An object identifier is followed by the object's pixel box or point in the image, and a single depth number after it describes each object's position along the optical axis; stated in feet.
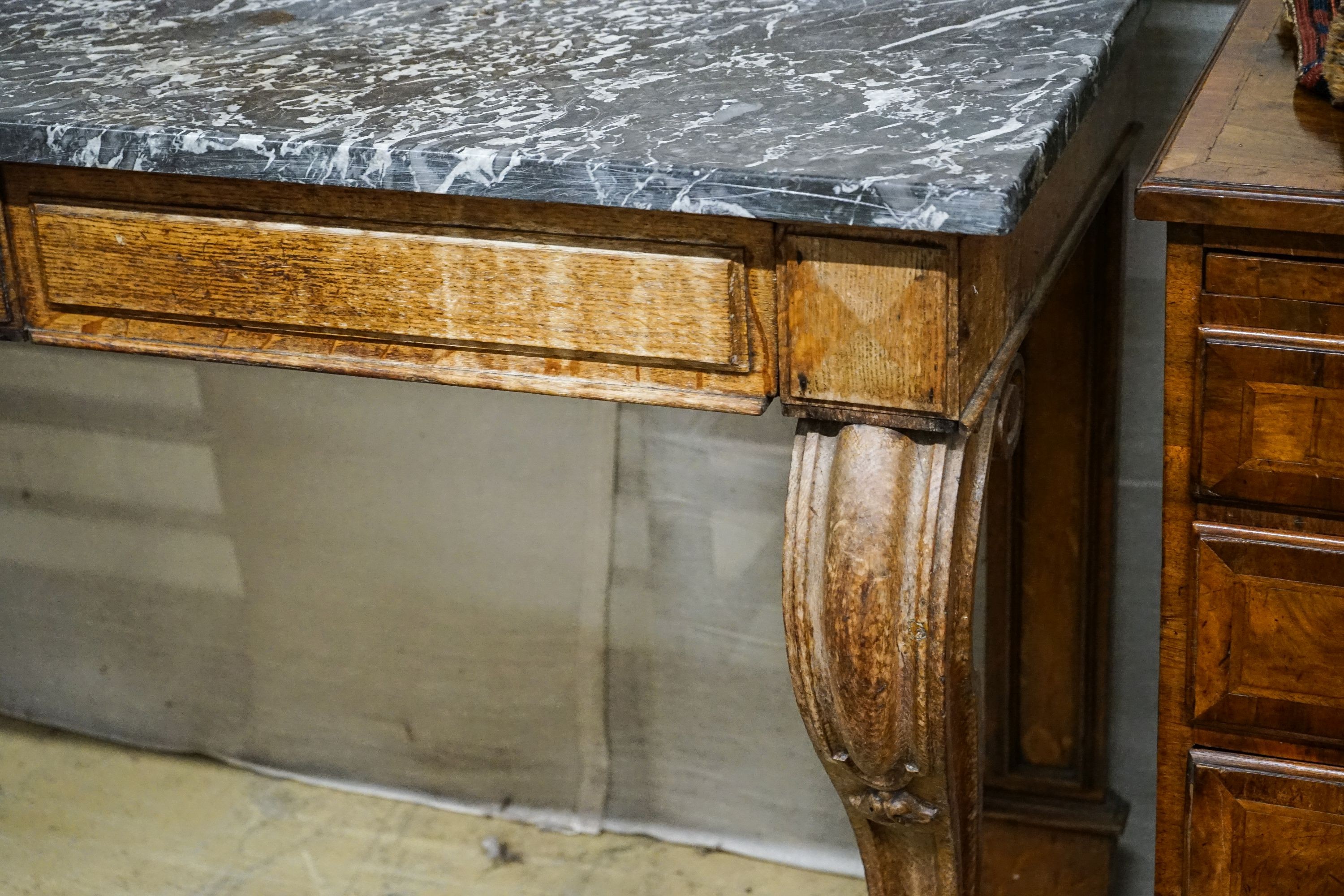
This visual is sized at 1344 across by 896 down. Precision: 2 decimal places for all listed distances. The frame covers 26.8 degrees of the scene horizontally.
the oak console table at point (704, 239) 6.76
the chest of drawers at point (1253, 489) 6.77
